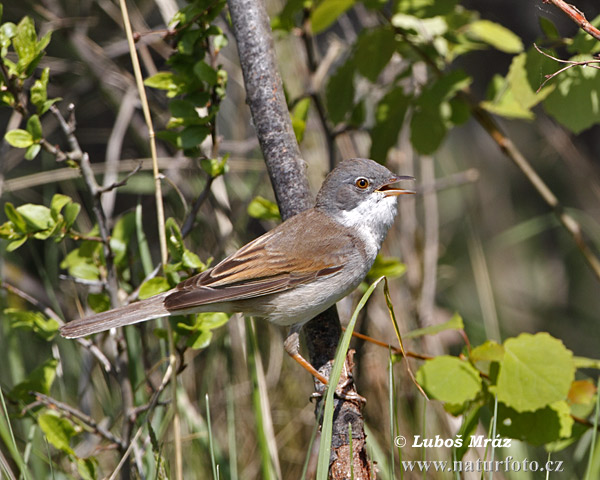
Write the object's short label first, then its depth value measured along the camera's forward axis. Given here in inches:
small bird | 221.0
